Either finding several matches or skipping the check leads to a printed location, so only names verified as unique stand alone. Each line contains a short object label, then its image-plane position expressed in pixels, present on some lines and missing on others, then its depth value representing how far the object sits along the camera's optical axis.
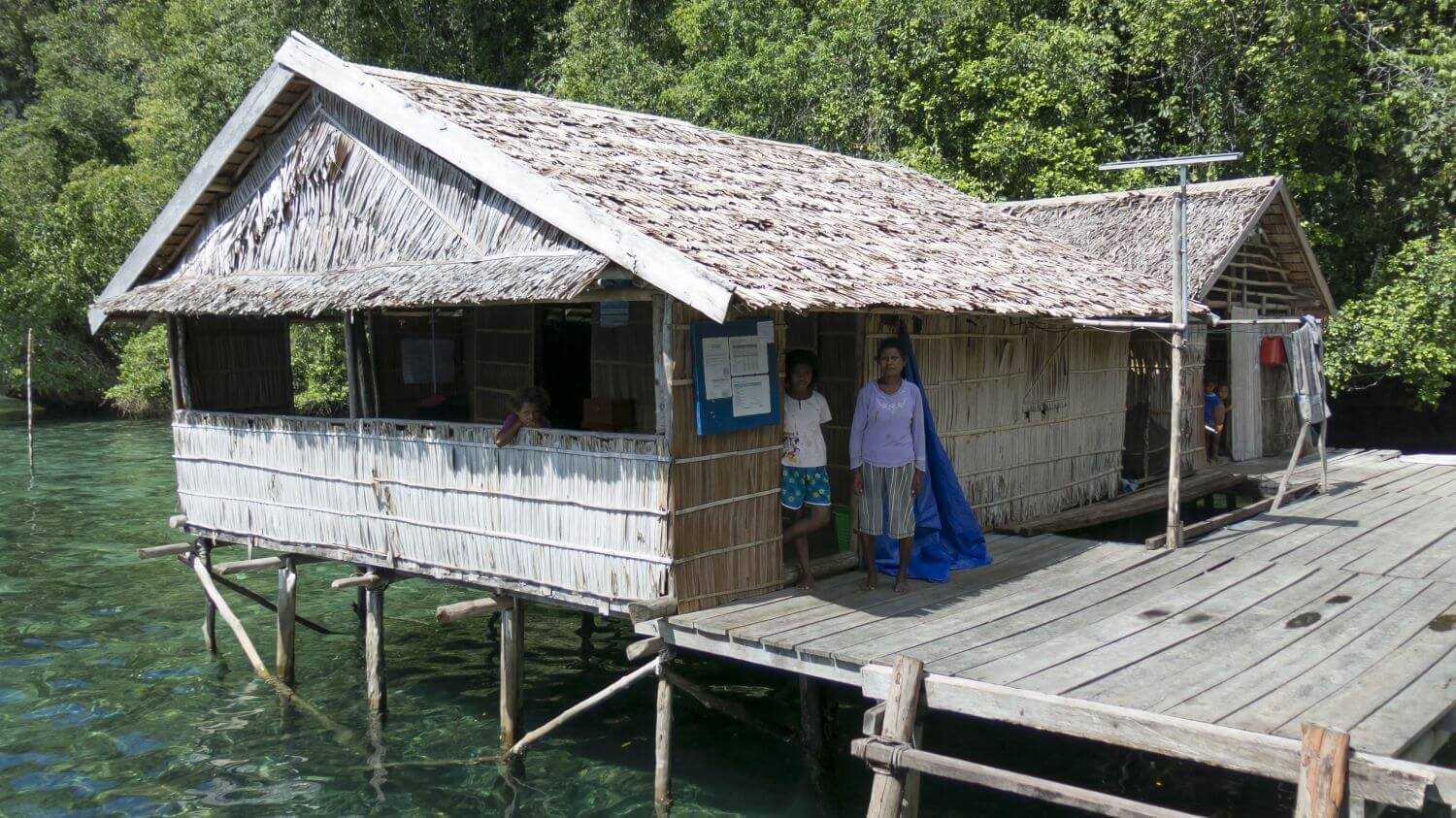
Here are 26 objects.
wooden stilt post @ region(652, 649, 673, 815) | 6.81
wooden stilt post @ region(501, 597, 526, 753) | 7.89
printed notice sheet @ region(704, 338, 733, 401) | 6.68
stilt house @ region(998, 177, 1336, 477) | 13.05
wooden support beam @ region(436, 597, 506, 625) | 7.21
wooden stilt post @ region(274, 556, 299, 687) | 9.55
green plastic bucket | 8.57
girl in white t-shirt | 7.37
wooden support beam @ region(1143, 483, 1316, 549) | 9.09
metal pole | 8.70
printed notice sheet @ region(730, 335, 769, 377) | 6.89
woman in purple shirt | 7.43
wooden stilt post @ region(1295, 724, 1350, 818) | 4.31
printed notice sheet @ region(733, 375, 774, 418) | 6.89
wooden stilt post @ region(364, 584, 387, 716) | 8.76
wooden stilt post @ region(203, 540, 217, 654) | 10.69
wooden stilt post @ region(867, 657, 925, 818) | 5.34
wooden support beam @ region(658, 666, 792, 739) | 6.79
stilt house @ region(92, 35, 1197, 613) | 6.75
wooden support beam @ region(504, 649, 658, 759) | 6.75
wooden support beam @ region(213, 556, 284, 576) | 9.77
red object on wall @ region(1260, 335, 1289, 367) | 15.05
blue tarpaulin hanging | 7.95
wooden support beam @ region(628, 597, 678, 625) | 6.52
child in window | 7.39
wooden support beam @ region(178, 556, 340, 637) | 10.75
